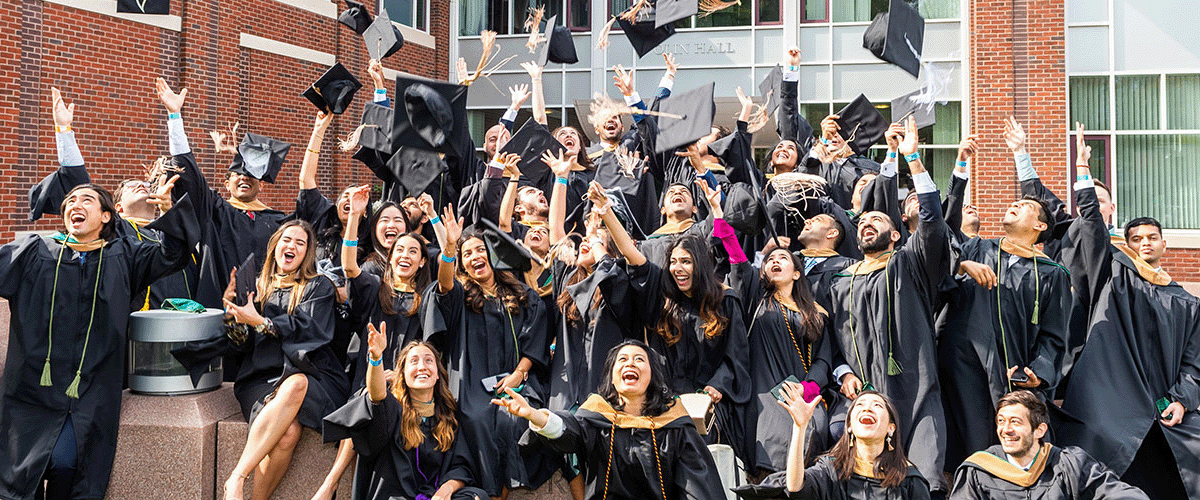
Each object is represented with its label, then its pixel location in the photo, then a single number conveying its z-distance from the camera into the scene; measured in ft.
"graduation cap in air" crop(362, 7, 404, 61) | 29.01
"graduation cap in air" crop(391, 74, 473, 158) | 20.29
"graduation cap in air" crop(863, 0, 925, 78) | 24.95
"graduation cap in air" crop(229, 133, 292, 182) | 21.95
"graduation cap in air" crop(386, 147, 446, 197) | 22.80
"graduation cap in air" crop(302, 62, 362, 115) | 22.48
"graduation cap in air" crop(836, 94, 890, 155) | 27.17
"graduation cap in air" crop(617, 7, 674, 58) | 28.19
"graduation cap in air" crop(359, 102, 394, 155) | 24.14
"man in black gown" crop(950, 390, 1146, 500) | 14.30
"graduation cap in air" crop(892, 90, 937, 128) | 22.75
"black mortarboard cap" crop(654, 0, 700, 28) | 26.32
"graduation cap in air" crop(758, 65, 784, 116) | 29.58
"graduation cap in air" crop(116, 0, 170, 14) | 27.04
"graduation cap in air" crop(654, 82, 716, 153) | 20.47
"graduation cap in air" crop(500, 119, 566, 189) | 24.90
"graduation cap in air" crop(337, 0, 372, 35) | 30.27
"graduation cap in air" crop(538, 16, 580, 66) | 30.24
